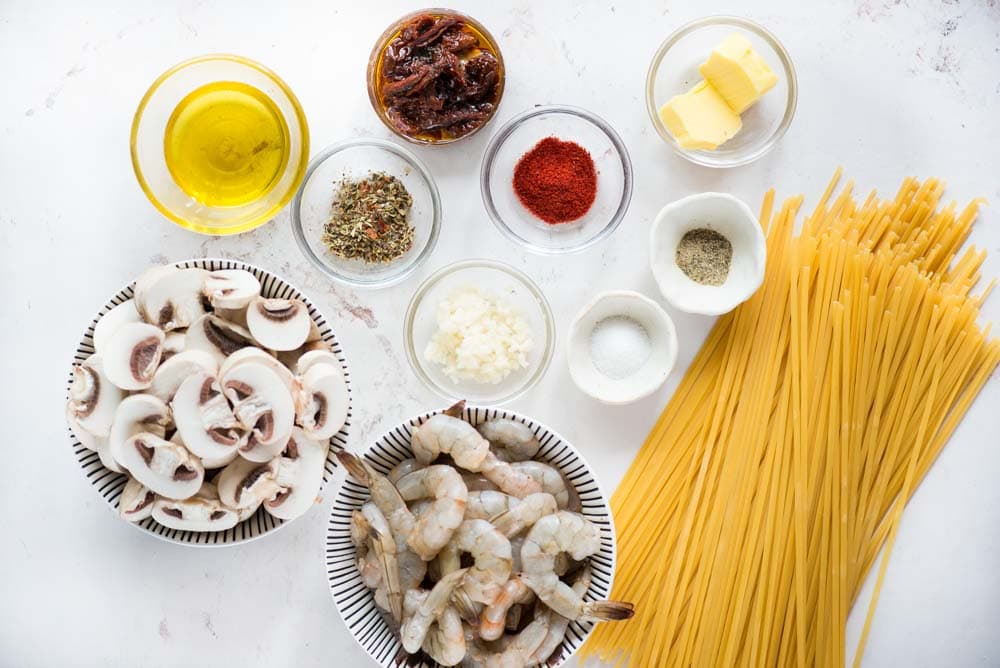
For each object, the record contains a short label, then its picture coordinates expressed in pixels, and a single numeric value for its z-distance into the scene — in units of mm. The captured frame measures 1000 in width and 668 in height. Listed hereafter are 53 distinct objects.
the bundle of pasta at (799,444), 594
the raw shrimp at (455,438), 554
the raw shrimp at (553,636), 562
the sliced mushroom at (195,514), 528
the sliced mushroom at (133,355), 521
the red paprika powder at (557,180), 615
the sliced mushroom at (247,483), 528
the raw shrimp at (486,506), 559
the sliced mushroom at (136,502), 529
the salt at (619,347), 614
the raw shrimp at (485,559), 544
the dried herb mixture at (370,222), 608
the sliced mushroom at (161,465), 520
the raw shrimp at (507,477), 561
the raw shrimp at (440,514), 543
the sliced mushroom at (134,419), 521
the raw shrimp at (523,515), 555
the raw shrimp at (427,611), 547
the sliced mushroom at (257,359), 527
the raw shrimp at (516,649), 555
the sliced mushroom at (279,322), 538
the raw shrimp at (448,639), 548
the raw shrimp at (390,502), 556
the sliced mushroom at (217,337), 538
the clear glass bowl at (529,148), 620
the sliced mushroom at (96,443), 533
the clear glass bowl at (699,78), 615
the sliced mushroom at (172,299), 535
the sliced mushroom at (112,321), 535
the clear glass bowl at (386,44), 605
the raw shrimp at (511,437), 570
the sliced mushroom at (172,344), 538
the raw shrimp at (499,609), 548
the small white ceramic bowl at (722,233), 597
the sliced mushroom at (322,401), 536
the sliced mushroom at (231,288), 538
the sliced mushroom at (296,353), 557
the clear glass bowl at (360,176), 615
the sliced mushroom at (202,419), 522
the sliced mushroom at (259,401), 523
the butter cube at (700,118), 602
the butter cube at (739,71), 593
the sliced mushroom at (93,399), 527
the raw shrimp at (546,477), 571
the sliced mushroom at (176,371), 527
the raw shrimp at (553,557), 551
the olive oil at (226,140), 609
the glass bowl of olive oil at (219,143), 605
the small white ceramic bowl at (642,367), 602
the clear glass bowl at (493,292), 614
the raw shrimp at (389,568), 553
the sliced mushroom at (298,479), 539
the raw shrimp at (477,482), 576
